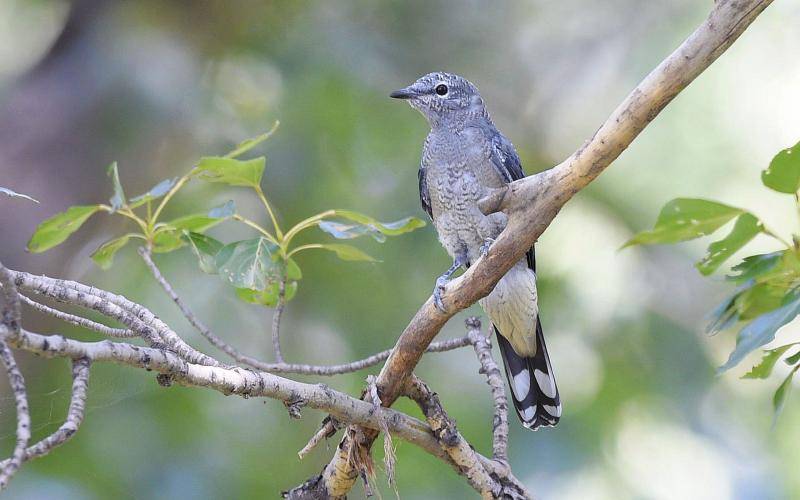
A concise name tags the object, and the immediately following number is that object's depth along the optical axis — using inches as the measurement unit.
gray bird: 244.4
